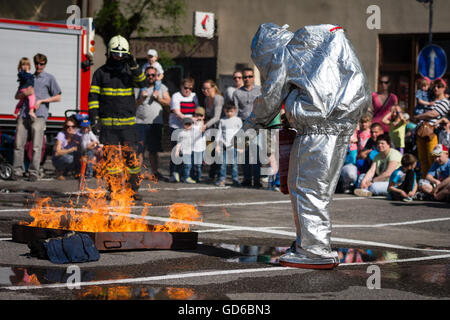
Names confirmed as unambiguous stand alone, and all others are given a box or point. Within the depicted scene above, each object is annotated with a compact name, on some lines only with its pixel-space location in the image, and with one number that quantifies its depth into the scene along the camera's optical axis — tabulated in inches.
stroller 623.8
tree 998.4
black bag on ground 285.6
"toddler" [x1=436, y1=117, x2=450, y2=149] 580.7
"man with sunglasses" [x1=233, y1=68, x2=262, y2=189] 647.8
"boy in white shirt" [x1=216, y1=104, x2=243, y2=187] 627.5
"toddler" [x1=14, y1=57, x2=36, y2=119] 644.1
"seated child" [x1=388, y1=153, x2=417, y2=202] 539.5
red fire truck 769.6
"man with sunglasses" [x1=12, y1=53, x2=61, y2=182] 636.7
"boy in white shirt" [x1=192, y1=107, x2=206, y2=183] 642.8
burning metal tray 306.7
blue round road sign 729.0
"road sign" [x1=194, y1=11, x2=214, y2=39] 1053.8
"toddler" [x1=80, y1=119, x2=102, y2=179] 658.2
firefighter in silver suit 282.2
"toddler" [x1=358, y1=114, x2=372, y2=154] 617.9
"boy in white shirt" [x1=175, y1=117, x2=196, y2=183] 638.8
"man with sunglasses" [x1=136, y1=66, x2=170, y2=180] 653.9
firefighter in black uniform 494.6
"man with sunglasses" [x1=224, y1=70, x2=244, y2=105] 665.0
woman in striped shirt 575.0
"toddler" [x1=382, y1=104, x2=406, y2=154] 634.8
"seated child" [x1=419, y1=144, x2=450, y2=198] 540.7
